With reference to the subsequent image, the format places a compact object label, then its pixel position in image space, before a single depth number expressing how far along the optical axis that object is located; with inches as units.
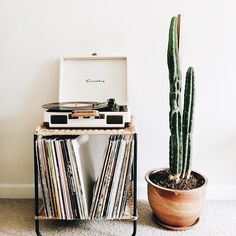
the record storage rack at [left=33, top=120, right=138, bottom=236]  67.9
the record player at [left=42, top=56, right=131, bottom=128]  83.1
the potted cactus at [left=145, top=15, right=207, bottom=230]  70.6
